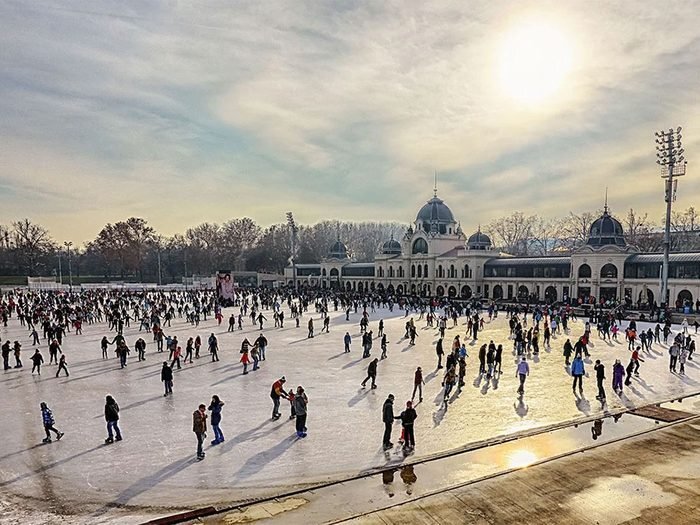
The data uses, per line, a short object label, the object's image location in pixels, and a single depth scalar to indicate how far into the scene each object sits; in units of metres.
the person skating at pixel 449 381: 14.88
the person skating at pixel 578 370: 15.17
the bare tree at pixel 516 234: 103.25
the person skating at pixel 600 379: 14.25
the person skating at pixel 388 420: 10.76
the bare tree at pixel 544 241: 104.43
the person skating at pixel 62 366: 17.82
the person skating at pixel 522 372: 15.22
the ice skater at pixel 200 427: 10.23
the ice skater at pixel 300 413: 11.32
